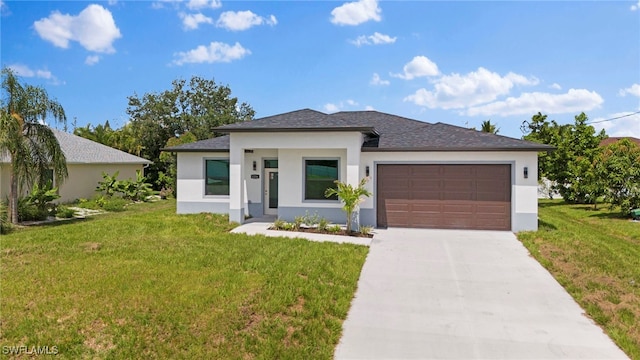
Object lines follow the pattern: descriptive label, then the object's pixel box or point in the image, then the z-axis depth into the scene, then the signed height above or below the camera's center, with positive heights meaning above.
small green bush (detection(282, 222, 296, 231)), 11.86 -1.46
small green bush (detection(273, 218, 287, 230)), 11.91 -1.41
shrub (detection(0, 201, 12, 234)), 11.32 -1.35
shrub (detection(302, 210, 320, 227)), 12.47 -1.29
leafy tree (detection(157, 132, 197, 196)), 24.13 +0.67
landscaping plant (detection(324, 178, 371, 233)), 11.11 -0.44
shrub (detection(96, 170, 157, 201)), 21.03 -0.44
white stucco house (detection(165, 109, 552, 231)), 11.82 +0.35
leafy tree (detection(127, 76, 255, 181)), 33.06 +6.88
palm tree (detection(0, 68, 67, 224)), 12.02 +1.49
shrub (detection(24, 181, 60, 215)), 13.80 -0.64
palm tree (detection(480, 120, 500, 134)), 27.85 +4.24
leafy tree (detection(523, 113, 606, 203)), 20.34 +1.50
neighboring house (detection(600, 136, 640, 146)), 38.60 +4.62
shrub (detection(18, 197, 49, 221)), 13.39 -1.16
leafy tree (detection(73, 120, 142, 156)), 29.76 +3.32
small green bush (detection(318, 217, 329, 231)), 11.73 -1.39
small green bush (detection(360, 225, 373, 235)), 11.40 -1.52
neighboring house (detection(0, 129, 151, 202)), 19.14 +0.88
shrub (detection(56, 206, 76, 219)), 14.65 -1.31
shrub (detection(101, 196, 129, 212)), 17.72 -1.19
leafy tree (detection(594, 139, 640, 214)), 15.48 +0.27
